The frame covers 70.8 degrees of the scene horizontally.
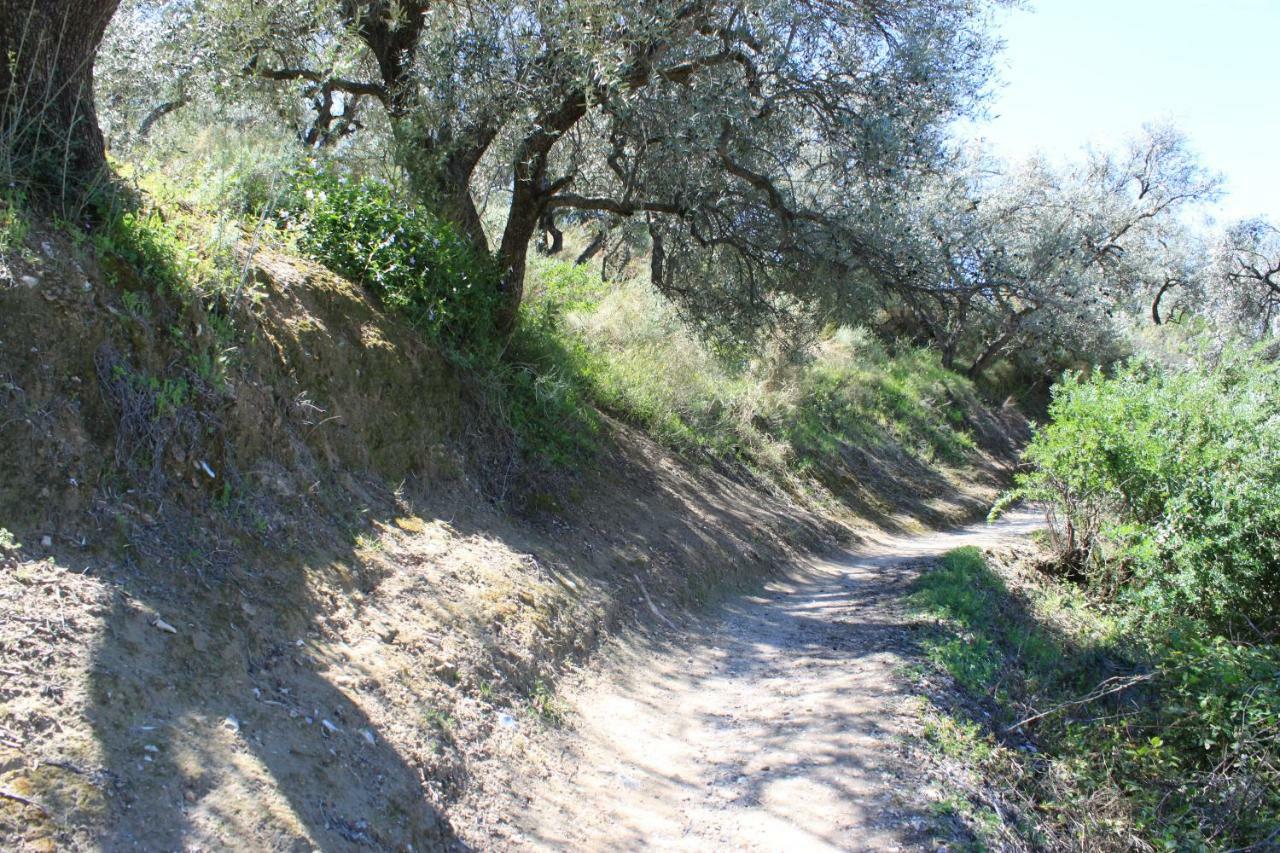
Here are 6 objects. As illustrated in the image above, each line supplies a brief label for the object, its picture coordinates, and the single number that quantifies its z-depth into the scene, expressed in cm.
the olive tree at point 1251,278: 2839
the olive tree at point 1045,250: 993
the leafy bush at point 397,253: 770
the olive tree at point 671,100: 815
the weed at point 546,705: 563
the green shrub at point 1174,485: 910
